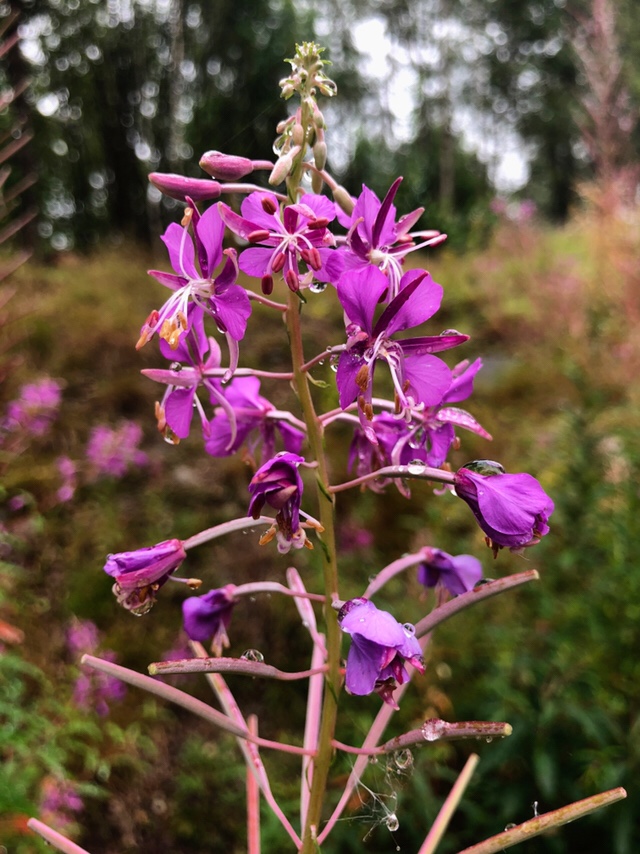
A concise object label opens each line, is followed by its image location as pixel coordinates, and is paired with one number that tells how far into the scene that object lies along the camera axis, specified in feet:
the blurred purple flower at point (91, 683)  1.46
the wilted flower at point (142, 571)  0.51
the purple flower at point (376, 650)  0.44
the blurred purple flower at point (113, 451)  2.06
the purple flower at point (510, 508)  0.46
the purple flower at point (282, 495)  0.46
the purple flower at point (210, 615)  0.56
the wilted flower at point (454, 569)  0.58
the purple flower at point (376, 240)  0.48
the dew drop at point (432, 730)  0.47
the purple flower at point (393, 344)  0.45
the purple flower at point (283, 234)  0.47
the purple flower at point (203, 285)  0.49
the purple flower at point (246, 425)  0.59
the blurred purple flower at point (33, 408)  1.85
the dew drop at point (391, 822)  0.55
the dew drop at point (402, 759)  0.53
